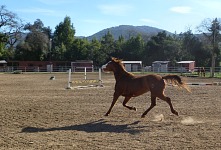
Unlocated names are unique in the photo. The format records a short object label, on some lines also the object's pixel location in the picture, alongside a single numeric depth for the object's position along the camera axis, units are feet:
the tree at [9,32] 241.61
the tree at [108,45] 318.65
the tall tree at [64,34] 339.16
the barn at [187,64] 260.56
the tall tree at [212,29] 215.51
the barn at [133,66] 267.55
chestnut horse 33.83
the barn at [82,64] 277.64
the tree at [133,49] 323.78
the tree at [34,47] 303.89
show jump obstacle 84.45
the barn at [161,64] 264.93
